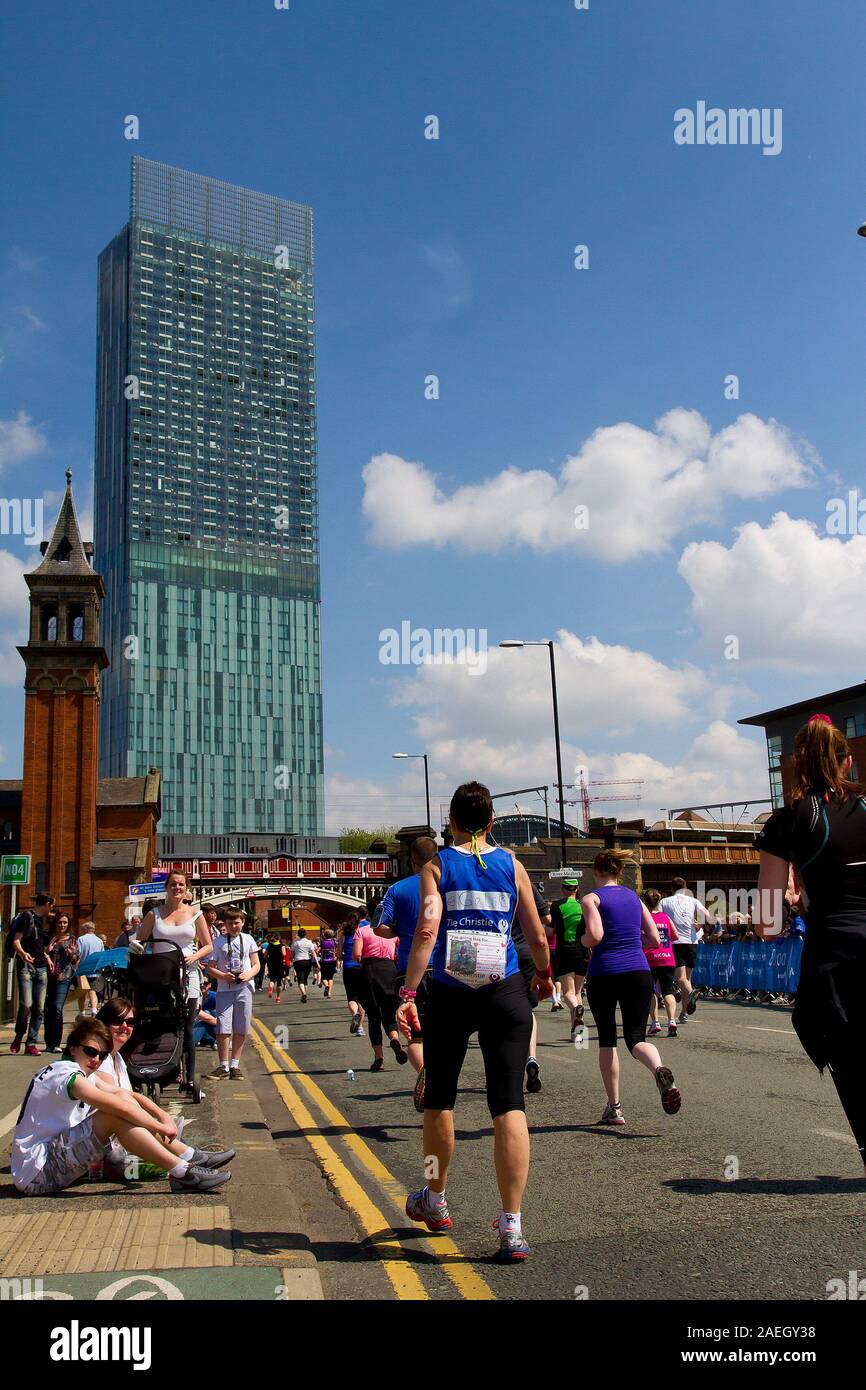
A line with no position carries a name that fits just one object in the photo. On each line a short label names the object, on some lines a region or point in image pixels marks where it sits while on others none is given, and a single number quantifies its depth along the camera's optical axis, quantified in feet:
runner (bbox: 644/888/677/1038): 42.22
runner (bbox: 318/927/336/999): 99.04
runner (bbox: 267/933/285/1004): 102.77
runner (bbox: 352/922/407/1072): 37.24
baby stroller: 28.55
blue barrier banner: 65.00
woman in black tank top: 12.51
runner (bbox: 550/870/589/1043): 48.16
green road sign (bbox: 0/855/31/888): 59.77
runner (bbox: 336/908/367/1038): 40.75
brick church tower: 235.61
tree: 542.98
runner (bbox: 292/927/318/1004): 91.81
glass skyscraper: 537.24
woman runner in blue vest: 15.43
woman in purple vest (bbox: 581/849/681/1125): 26.00
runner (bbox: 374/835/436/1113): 27.99
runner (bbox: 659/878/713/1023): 50.96
